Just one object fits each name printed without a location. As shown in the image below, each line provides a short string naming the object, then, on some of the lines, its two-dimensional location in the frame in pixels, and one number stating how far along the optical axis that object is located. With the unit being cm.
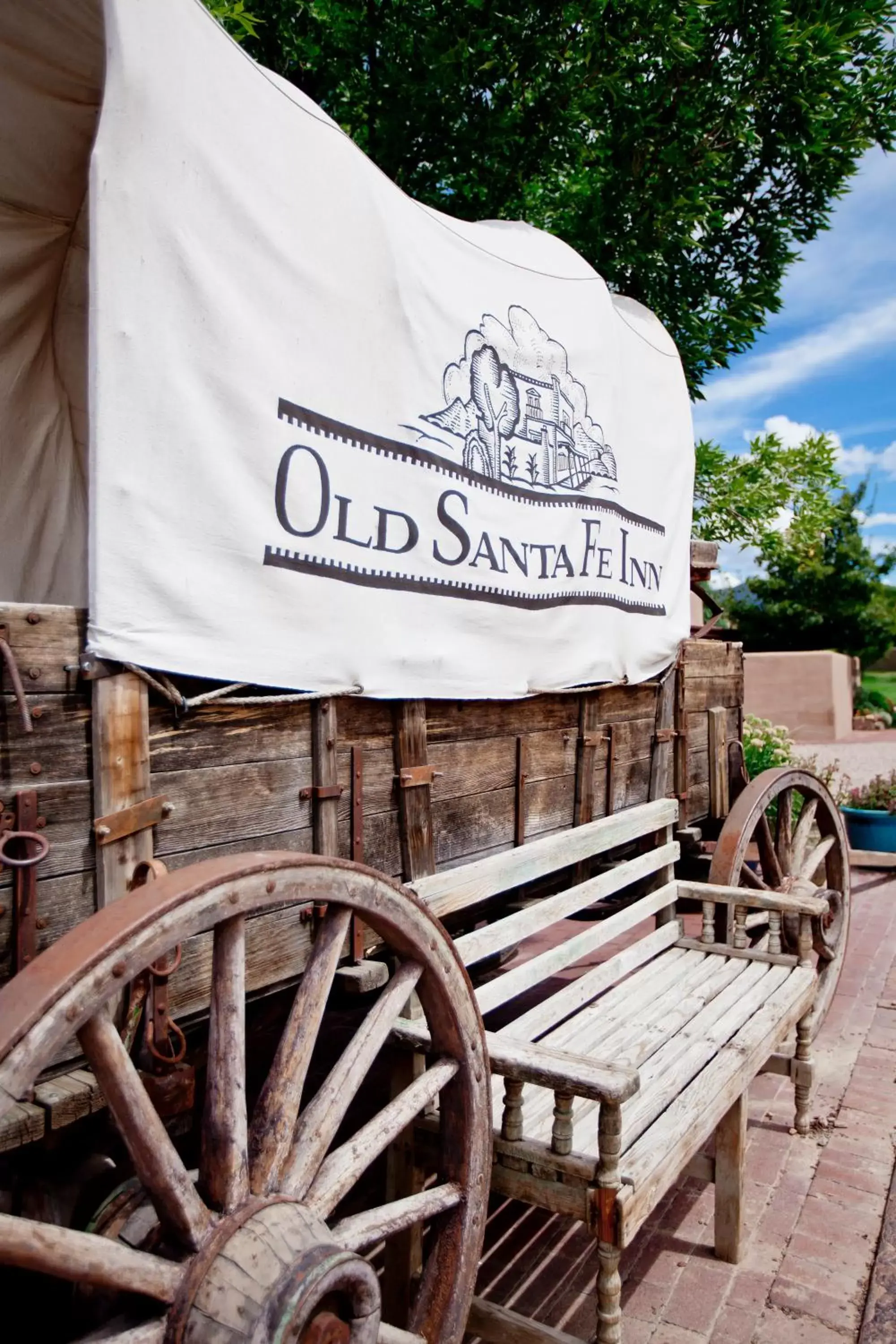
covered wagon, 147
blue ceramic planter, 684
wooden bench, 200
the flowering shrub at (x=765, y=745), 688
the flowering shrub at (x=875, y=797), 688
